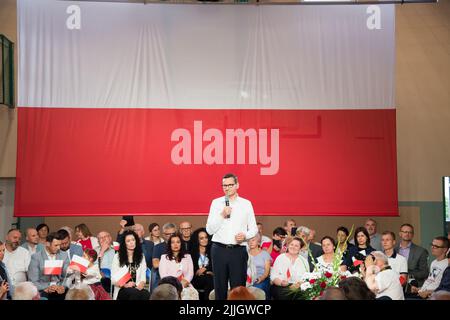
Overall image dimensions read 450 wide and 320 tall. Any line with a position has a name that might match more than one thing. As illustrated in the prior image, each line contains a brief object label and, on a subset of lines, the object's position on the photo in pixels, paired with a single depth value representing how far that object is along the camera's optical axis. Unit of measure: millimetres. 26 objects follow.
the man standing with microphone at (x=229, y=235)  6250
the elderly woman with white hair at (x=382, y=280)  5562
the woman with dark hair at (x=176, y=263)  7121
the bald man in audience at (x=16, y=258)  7113
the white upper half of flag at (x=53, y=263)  6691
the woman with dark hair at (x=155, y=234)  8250
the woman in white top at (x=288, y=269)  7211
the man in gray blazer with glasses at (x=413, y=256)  7559
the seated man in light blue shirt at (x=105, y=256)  7160
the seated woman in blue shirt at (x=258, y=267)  7348
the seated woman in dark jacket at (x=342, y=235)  8106
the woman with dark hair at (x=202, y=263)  7359
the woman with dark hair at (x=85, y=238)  8234
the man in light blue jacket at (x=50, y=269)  6711
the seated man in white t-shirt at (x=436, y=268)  7016
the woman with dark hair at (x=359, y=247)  7071
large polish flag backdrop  8156
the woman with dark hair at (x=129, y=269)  6574
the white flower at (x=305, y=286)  5625
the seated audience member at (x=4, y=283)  5859
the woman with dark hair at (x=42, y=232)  8273
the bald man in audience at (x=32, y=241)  7781
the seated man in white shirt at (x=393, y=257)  7074
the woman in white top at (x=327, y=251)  7035
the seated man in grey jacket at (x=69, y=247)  7285
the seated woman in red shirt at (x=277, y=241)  8266
